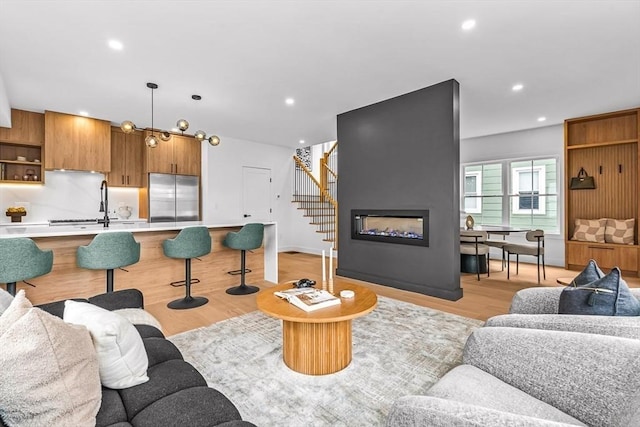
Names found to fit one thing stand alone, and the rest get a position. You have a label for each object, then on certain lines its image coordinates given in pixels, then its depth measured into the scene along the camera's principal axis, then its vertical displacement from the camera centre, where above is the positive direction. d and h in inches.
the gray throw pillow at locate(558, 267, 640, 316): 59.6 -16.8
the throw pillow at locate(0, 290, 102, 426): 32.9 -17.6
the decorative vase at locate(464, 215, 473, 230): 224.8 -7.0
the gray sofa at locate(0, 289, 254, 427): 40.8 -26.6
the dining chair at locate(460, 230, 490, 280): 195.8 -20.6
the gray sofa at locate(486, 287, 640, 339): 53.4 -20.6
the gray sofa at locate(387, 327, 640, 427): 37.7 -24.6
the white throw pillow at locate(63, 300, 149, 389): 46.1 -19.5
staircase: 321.4 +24.0
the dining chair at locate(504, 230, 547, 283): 181.9 -20.4
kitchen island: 123.2 -24.8
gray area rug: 70.3 -42.8
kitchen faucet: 157.3 +2.8
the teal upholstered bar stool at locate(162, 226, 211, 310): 144.6 -15.8
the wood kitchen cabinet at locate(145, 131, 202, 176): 237.9 +45.5
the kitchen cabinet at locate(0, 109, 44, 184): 189.9 +42.4
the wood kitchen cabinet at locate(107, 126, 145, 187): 228.1 +41.3
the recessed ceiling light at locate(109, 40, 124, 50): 114.9 +62.5
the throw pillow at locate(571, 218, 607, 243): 206.5 -11.5
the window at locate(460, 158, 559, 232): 238.2 +15.9
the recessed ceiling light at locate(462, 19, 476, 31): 103.8 +62.8
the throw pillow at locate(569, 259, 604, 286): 70.8 -14.3
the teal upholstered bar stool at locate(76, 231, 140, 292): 120.1 -14.5
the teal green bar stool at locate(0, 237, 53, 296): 99.3 -14.8
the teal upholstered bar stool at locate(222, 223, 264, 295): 163.6 -14.4
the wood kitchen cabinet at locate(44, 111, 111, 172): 196.1 +46.6
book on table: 84.4 -23.8
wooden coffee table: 81.3 -32.9
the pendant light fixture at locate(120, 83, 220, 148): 145.1 +40.5
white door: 289.6 +19.3
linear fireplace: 163.5 -7.1
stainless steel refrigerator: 238.7 +13.2
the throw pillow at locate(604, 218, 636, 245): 197.3 -11.7
